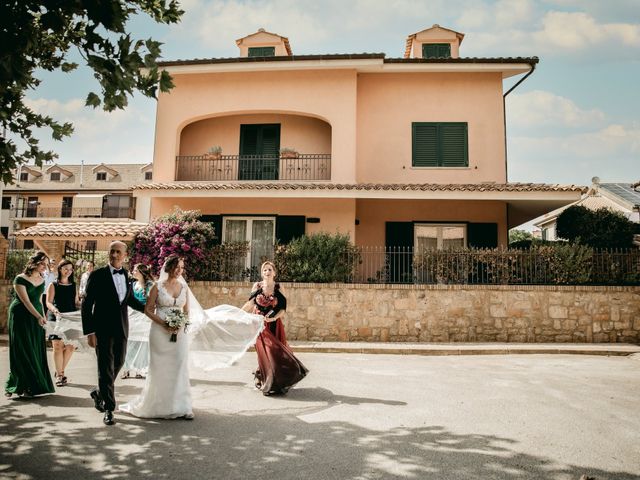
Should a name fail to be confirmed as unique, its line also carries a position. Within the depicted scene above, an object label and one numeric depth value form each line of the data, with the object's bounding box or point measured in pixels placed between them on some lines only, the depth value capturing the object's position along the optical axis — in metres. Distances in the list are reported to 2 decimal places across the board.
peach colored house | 16.77
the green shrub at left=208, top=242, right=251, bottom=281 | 14.21
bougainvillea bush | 13.97
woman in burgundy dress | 6.78
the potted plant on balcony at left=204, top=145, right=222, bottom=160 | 17.73
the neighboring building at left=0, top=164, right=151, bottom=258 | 44.41
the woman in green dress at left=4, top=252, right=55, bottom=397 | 6.25
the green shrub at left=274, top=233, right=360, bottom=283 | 13.62
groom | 5.32
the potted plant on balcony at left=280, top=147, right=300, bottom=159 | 17.42
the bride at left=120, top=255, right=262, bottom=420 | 5.45
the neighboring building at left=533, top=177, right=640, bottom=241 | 29.14
